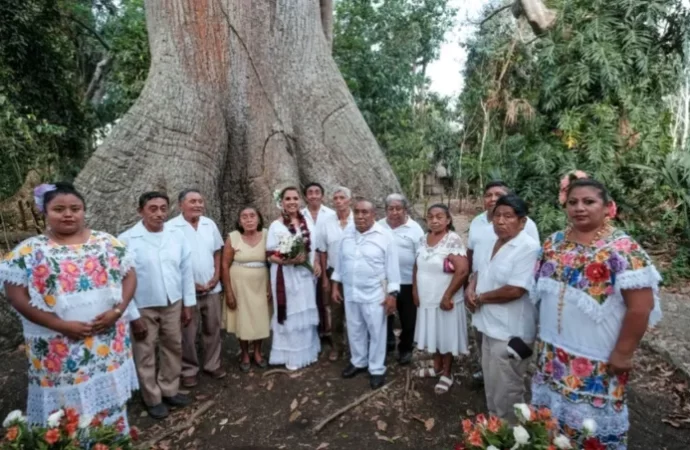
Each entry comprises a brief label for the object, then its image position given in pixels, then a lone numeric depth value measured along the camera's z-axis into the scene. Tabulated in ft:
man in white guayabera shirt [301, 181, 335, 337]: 15.64
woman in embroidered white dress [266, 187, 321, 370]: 14.07
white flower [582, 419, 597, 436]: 7.49
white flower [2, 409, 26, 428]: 7.75
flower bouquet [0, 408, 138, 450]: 7.48
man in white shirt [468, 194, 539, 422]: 9.77
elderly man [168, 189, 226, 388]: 13.53
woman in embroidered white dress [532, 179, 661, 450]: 7.78
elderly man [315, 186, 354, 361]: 14.97
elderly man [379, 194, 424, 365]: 14.08
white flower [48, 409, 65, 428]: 7.74
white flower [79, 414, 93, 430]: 8.12
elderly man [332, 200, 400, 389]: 13.28
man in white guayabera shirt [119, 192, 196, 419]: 12.07
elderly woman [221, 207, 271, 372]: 14.14
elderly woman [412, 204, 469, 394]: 12.35
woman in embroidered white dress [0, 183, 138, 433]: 9.09
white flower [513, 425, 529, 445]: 7.23
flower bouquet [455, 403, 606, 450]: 7.32
